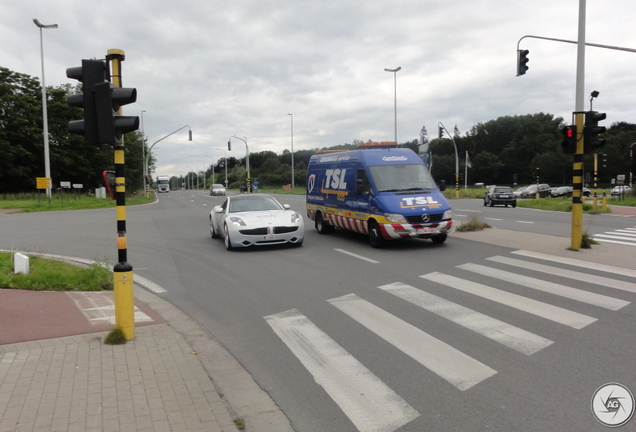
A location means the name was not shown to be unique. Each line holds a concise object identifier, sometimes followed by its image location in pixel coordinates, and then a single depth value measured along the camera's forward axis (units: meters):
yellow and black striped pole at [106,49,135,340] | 5.65
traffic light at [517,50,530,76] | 18.25
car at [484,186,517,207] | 35.88
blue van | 12.34
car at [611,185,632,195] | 43.03
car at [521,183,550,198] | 62.34
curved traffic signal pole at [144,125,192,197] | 49.53
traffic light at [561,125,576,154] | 11.85
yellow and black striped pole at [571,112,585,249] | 11.98
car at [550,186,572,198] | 61.19
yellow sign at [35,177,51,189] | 35.12
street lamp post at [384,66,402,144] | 42.50
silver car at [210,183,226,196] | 68.32
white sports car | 12.57
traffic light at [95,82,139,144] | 5.38
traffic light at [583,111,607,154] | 11.80
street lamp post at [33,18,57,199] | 35.95
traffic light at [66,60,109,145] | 5.46
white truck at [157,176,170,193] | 104.44
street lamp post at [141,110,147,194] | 66.16
